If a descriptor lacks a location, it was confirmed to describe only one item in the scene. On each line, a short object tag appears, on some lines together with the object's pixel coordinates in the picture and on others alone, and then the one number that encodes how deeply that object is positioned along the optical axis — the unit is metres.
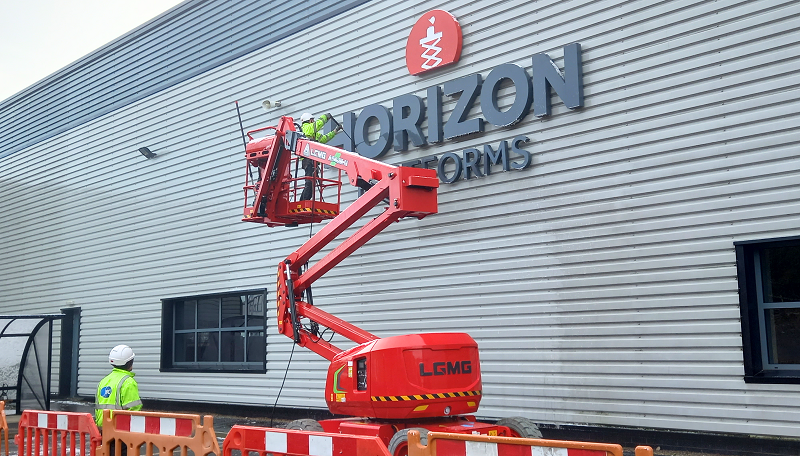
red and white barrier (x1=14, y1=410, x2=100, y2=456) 7.53
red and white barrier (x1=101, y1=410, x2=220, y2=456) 6.52
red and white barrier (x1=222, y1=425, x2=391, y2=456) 5.47
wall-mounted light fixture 18.00
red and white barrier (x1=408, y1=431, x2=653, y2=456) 4.33
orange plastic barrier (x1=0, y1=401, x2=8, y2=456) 8.61
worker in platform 11.32
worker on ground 7.59
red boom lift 8.11
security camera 15.32
